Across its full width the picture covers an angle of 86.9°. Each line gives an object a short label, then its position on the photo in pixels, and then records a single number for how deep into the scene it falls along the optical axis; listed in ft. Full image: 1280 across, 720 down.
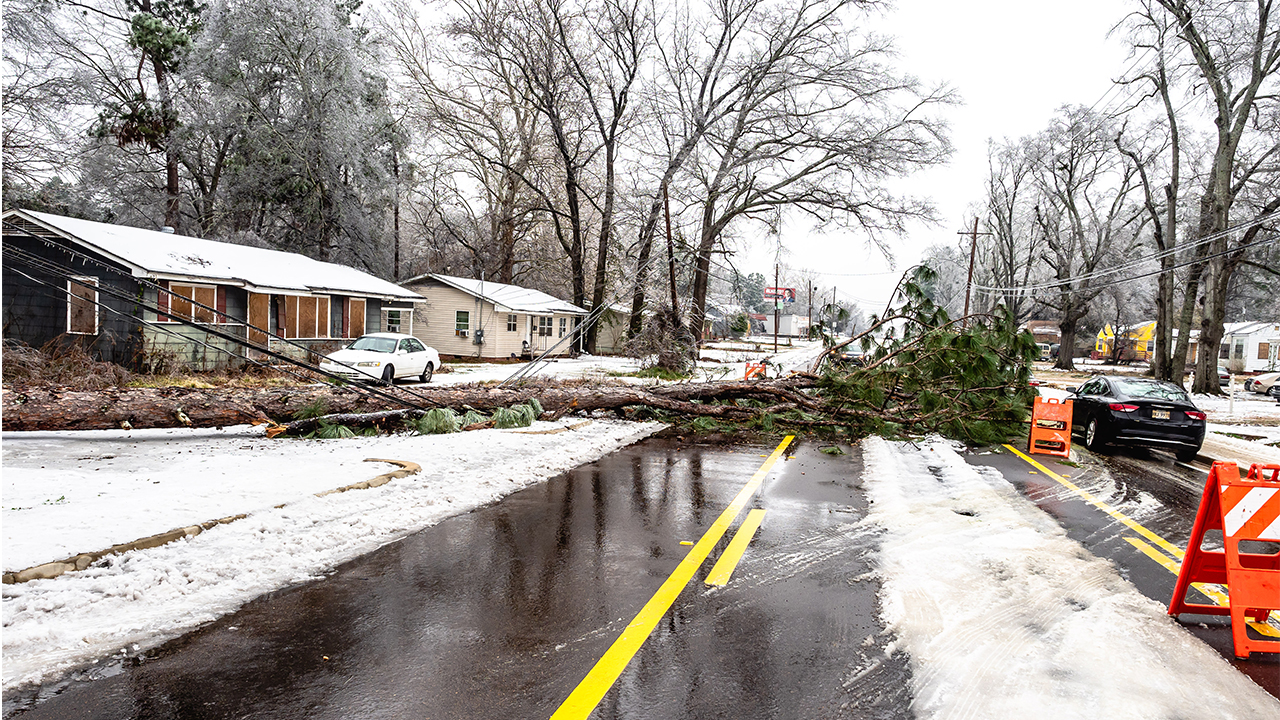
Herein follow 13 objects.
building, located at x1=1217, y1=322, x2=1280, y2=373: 143.13
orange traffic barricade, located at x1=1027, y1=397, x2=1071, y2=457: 37.12
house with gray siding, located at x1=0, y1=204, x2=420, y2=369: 59.88
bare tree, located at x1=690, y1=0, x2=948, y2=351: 94.84
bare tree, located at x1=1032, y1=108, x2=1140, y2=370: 114.52
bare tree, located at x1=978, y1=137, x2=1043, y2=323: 148.56
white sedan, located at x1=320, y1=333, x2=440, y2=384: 59.93
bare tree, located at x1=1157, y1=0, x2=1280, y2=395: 72.54
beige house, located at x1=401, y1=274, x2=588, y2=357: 105.91
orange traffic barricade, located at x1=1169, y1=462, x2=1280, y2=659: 13.37
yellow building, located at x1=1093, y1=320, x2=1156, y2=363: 176.86
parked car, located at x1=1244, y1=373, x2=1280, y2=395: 100.30
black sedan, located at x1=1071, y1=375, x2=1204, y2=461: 36.45
